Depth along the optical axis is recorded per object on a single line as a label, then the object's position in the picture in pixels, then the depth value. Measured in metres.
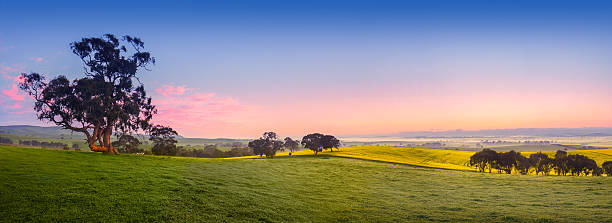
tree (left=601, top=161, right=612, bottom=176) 56.28
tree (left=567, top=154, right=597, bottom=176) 55.19
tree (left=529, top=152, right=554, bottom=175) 59.33
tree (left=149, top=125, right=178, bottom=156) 55.50
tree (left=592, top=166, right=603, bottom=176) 55.12
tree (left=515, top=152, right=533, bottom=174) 59.69
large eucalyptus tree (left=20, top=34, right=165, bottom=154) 33.81
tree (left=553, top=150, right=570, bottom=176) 57.31
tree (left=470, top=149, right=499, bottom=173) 61.19
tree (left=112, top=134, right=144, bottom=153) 59.38
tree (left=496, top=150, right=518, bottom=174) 59.62
